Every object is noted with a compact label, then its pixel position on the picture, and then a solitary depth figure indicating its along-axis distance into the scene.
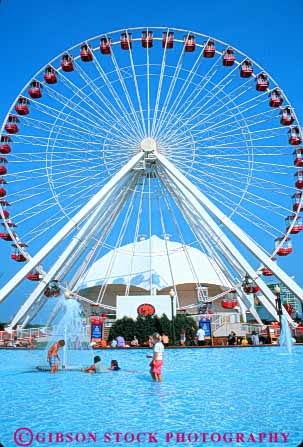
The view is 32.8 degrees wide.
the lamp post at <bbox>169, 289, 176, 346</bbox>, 22.56
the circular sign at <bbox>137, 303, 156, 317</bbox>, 26.73
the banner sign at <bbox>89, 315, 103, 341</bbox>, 23.75
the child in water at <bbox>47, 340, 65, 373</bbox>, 12.50
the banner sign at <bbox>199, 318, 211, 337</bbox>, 22.70
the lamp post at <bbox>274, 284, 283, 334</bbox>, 22.80
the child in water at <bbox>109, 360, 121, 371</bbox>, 13.02
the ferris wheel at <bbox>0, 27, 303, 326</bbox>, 24.38
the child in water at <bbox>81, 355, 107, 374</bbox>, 12.62
